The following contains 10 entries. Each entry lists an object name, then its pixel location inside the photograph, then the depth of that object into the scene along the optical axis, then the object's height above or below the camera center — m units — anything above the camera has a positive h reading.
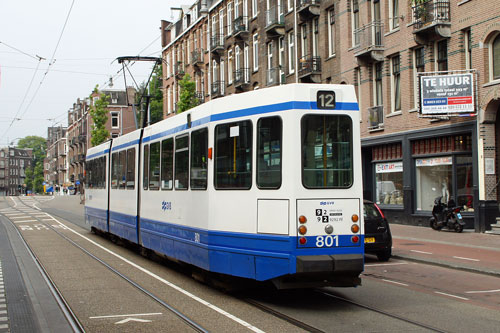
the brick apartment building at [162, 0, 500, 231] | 20.23 +4.68
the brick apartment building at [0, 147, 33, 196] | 167.25 +7.31
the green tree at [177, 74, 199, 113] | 32.50 +5.26
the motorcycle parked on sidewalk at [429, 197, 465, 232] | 20.42 -1.02
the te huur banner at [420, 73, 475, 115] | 20.45 +3.25
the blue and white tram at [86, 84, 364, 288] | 8.07 +0.04
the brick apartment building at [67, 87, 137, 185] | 85.38 +10.38
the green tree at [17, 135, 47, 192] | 150.75 +10.72
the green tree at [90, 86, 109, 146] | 50.81 +6.47
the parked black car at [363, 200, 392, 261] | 14.00 -1.07
